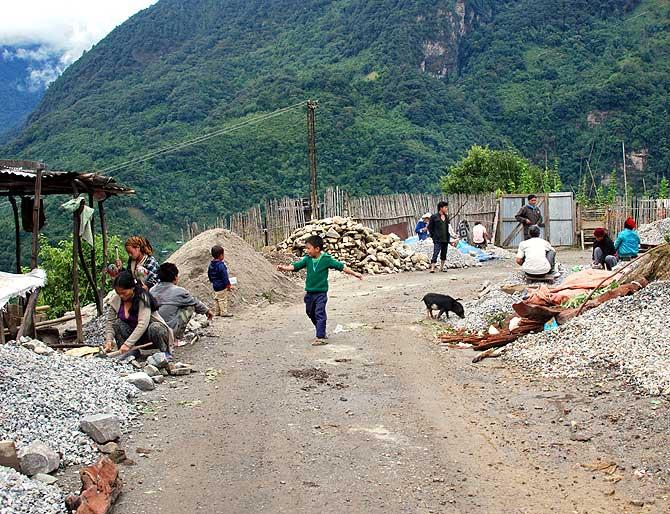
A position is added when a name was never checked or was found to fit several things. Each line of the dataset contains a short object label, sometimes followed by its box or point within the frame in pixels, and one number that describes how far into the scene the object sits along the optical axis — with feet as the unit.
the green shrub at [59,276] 79.82
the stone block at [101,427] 19.66
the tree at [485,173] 130.11
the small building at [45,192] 31.07
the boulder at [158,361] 27.61
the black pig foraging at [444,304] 38.75
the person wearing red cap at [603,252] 45.01
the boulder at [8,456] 16.35
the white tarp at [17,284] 20.70
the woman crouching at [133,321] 28.45
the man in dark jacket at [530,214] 58.21
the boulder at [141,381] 25.09
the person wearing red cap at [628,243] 45.98
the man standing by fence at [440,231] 59.72
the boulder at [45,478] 16.44
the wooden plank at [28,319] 31.12
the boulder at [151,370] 26.82
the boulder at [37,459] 16.72
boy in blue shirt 41.93
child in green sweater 33.40
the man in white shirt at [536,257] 40.73
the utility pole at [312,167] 84.58
